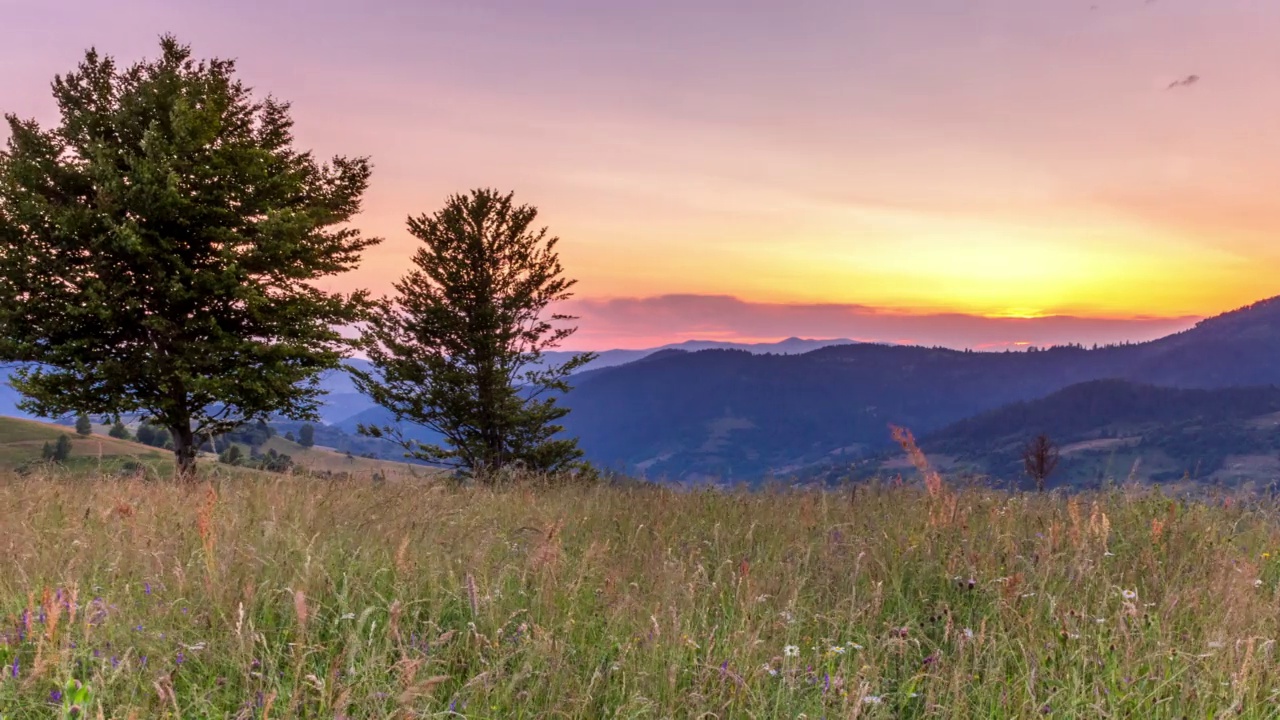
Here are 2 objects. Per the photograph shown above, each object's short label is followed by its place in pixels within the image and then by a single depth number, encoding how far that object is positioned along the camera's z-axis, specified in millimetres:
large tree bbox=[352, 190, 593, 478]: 33750
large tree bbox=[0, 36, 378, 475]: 19859
